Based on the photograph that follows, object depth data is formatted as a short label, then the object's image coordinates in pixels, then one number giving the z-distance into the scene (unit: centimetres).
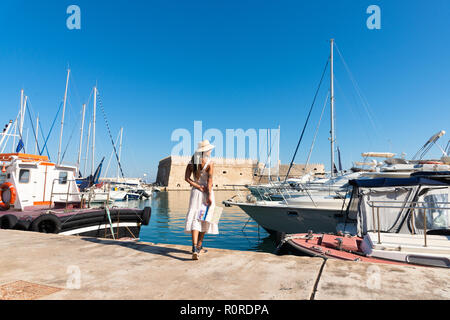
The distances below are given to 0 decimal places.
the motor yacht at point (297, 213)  936
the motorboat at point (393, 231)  467
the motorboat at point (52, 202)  817
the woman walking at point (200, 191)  364
